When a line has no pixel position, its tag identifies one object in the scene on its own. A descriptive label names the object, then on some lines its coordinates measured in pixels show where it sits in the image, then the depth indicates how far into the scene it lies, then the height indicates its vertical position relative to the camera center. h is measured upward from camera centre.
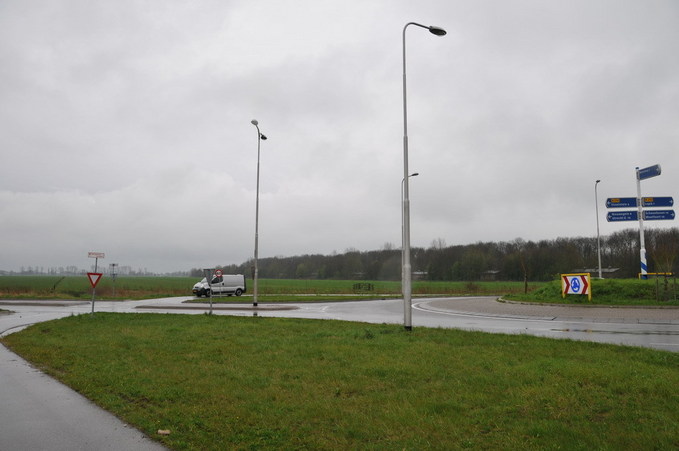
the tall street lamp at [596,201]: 37.28 +5.35
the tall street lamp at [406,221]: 13.24 +1.38
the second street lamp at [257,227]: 27.16 +2.41
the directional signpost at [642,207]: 28.29 +3.77
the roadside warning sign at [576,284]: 25.80 -0.90
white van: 40.27 -1.56
